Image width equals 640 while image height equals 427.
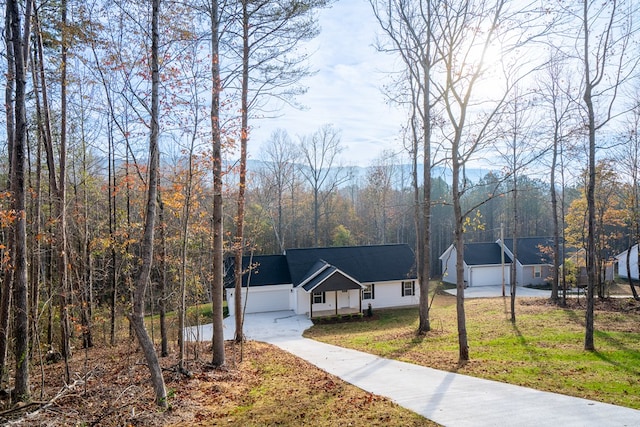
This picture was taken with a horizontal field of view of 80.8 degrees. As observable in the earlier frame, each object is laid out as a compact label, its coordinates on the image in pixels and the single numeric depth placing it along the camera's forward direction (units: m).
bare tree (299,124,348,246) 32.19
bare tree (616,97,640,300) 17.12
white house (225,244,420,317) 21.02
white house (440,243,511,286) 29.89
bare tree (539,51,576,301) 15.24
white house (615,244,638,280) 32.91
